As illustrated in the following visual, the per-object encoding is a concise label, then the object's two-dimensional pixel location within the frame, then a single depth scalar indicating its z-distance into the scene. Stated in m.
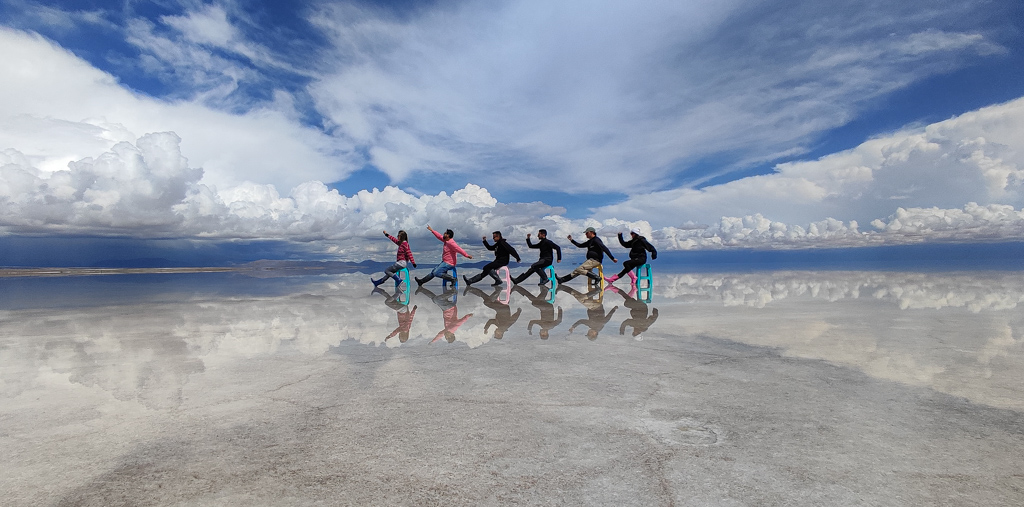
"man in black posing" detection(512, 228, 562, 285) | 18.06
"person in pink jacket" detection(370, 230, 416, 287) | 17.00
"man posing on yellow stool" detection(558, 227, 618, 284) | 17.88
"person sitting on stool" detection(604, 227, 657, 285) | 17.45
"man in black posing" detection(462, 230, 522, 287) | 17.70
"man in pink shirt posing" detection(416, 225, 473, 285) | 17.48
